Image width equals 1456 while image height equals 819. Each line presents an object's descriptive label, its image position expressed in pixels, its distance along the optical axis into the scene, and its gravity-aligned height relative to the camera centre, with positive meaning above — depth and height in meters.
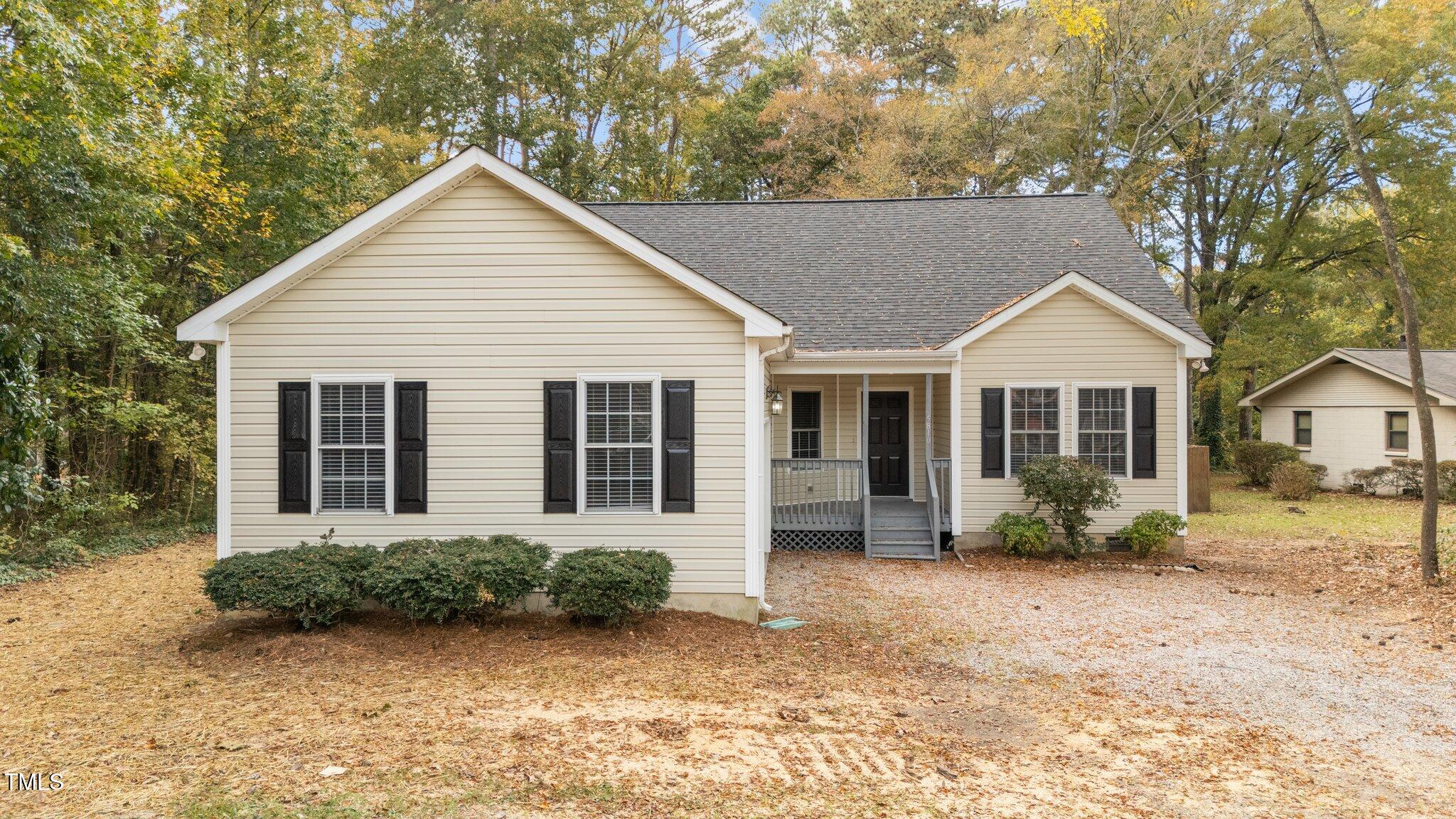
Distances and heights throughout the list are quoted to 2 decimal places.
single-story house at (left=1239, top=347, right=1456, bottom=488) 19.58 +0.54
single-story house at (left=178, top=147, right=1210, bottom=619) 7.94 +0.43
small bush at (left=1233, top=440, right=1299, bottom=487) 21.80 -0.82
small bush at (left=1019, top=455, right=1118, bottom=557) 11.30 -0.88
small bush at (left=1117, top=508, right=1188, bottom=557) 11.82 -1.53
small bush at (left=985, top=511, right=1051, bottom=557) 11.73 -1.57
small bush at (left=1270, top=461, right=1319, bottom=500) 19.88 -1.35
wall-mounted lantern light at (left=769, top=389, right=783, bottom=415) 11.25 +0.37
